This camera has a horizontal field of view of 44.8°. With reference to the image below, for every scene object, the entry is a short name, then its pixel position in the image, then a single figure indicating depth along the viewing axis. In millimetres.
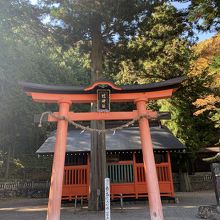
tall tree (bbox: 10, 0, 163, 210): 10289
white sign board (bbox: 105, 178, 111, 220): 5707
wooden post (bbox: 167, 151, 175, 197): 13054
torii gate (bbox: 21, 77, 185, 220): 6754
